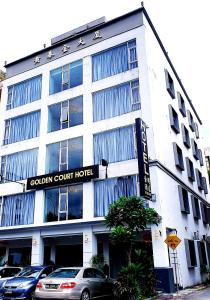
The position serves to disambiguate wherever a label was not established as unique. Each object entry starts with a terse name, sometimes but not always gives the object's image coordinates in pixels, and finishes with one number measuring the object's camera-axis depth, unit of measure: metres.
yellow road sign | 14.20
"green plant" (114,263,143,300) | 13.26
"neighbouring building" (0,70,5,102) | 30.18
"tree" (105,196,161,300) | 14.05
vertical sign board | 16.53
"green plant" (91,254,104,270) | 17.78
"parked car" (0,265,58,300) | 13.29
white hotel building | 18.95
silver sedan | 11.67
